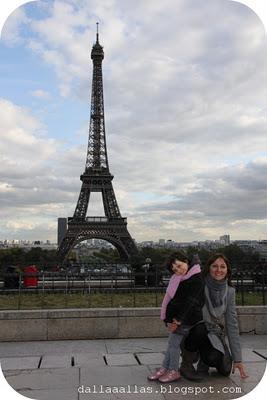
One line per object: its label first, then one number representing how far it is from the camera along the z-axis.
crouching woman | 5.78
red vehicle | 13.92
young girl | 5.70
